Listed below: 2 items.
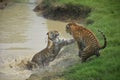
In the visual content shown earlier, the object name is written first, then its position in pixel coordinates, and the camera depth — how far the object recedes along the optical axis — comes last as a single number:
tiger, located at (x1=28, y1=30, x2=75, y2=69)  19.19
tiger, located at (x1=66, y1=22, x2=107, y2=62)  17.64
